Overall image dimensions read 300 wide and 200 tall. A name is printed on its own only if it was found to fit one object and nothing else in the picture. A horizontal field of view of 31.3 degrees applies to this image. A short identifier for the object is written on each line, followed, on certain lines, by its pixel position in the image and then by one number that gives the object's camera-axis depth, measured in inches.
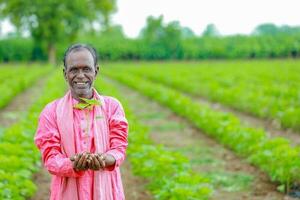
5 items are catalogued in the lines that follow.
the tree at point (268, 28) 5467.5
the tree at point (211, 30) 5984.7
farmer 117.8
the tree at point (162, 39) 2556.6
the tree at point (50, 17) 1995.6
